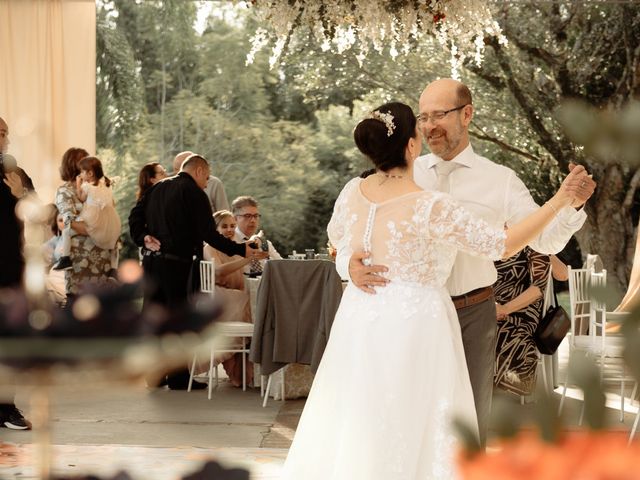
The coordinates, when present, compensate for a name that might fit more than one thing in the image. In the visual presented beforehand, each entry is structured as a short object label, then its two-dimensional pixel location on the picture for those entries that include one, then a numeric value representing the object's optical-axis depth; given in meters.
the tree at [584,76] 15.16
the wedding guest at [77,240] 7.81
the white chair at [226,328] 6.84
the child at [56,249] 8.02
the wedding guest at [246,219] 7.68
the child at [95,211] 7.67
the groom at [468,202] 3.27
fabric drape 9.12
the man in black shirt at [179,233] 6.94
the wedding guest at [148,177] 7.71
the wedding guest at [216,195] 9.16
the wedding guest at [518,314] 6.14
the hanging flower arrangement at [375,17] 5.48
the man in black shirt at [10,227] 4.99
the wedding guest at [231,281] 7.27
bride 3.15
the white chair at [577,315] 6.27
